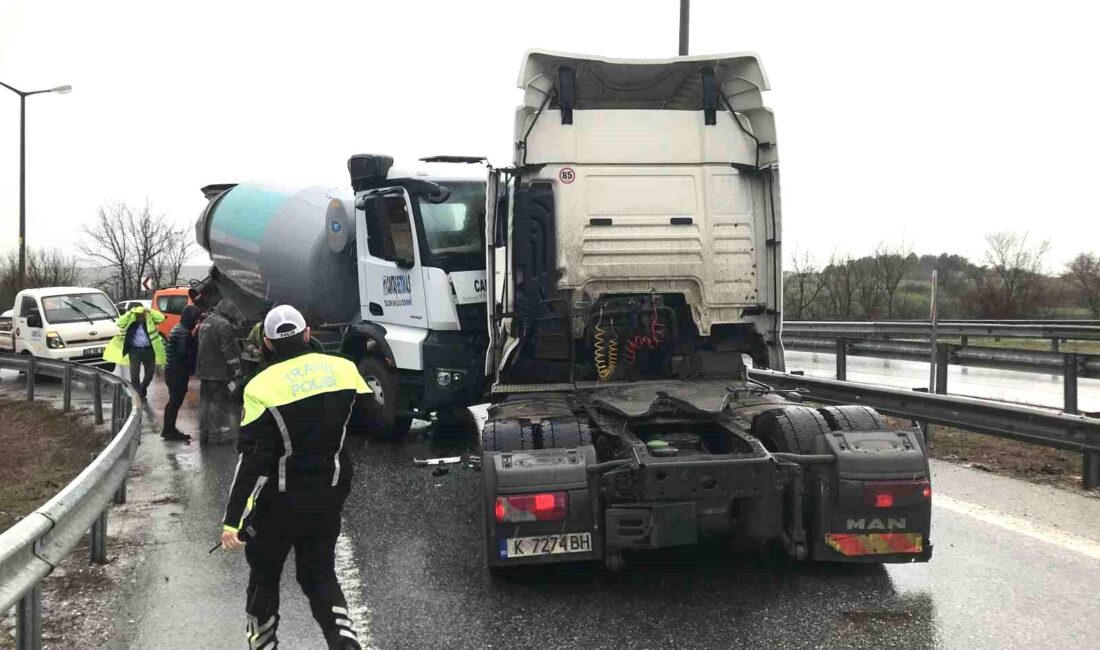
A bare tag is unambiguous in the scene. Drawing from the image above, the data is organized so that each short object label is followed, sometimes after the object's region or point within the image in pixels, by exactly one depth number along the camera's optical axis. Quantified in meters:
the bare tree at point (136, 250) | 44.25
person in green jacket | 11.93
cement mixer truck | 8.38
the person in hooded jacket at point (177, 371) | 10.06
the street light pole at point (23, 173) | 27.28
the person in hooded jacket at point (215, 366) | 9.74
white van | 17.44
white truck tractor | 5.95
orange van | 19.05
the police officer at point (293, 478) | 3.69
